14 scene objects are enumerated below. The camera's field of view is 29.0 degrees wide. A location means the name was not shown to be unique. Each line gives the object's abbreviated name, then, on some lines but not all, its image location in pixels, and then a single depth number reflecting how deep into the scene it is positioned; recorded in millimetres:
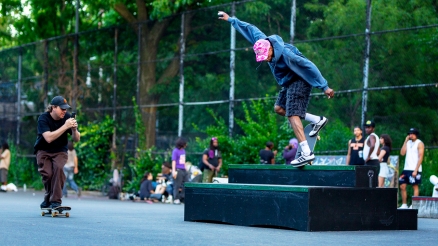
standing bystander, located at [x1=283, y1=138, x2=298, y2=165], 19375
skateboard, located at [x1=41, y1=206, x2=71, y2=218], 12633
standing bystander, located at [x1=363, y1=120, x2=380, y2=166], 17438
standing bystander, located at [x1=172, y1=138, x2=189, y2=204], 20859
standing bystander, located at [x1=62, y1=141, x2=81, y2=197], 22969
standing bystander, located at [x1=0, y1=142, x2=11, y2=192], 27797
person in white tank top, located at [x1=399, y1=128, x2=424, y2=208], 17266
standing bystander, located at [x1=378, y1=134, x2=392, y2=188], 17906
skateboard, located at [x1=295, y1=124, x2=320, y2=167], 12055
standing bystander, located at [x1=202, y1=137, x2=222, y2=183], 21359
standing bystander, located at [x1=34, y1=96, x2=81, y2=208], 12555
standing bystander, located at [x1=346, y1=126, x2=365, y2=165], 17812
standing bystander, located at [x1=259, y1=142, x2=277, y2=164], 20000
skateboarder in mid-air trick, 11406
